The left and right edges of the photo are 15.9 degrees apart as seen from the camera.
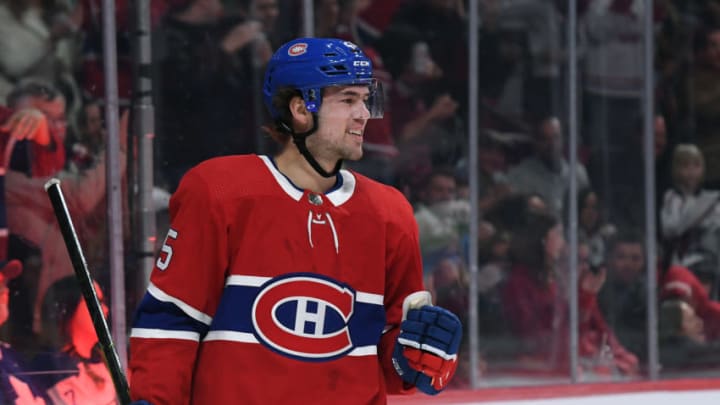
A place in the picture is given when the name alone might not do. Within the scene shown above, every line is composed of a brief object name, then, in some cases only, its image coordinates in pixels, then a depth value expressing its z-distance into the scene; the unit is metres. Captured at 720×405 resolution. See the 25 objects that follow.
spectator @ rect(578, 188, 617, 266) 15.56
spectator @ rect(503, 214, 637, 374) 15.19
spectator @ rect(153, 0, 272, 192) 12.40
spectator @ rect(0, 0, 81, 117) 11.37
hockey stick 5.88
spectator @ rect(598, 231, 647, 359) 15.86
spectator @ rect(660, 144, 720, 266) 16.12
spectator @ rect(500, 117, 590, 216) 15.08
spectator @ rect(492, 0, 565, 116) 15.05
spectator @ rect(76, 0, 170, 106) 11.80
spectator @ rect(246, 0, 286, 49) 12.87
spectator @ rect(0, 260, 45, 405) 11.40
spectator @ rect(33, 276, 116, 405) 11.64
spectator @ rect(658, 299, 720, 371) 16.24
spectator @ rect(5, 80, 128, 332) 11.44
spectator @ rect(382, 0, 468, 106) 14.26
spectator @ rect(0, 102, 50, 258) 11.38
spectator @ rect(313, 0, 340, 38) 13.33
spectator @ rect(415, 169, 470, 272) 14.25
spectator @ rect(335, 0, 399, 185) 13.67
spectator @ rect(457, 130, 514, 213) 14.74
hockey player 5.54
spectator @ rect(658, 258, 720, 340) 16.21
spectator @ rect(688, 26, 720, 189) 16.15
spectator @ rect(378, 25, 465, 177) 14.09
